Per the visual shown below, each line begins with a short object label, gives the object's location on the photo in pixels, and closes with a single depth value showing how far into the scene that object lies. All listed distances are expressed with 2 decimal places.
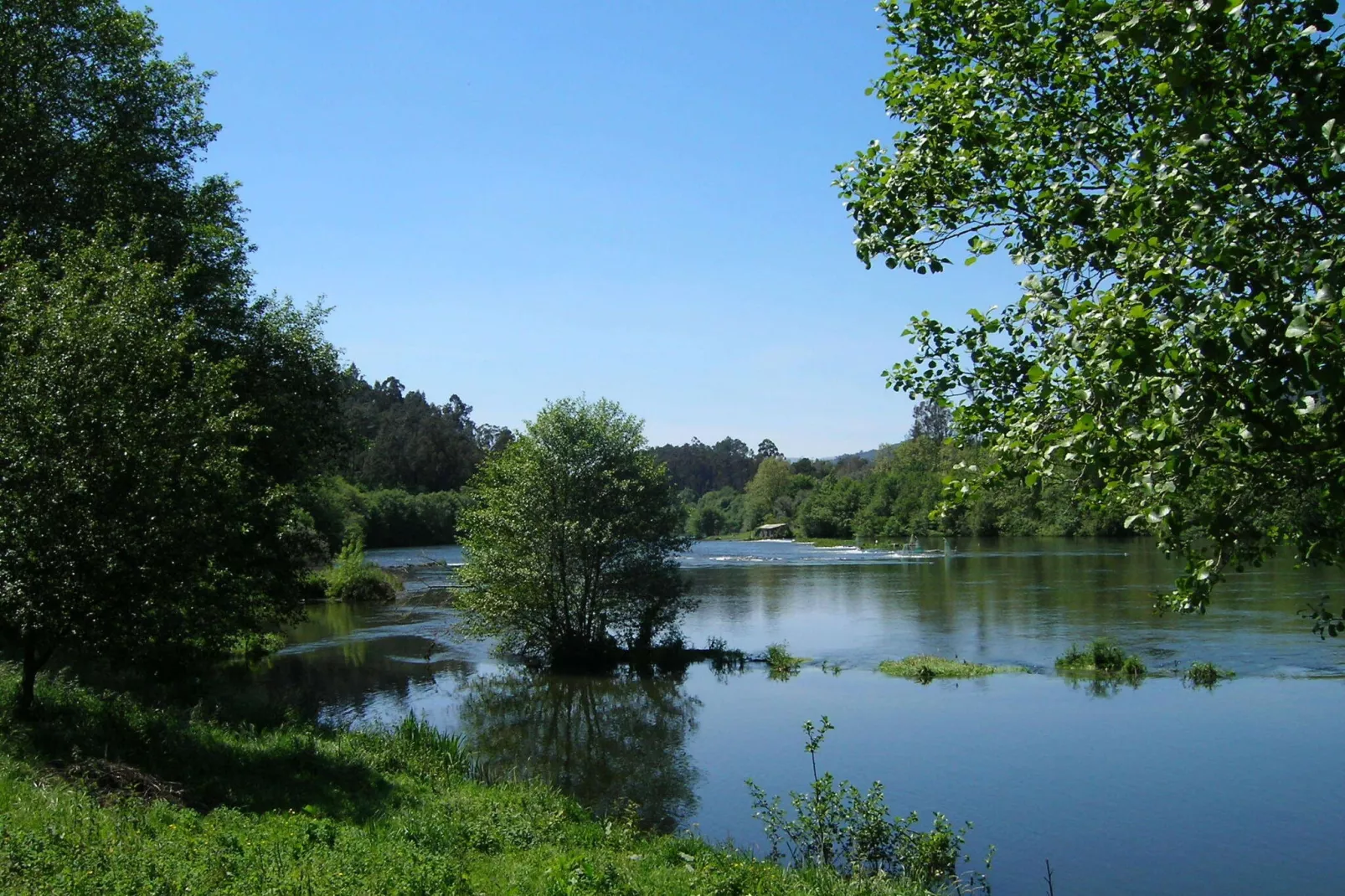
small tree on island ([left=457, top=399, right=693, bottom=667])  29.67
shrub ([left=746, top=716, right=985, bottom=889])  12.23
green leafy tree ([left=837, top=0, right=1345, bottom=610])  5.53
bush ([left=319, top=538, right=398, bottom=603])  47.47
